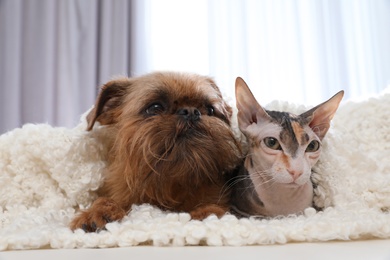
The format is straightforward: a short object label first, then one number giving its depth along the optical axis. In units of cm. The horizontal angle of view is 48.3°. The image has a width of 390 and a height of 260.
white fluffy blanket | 82
